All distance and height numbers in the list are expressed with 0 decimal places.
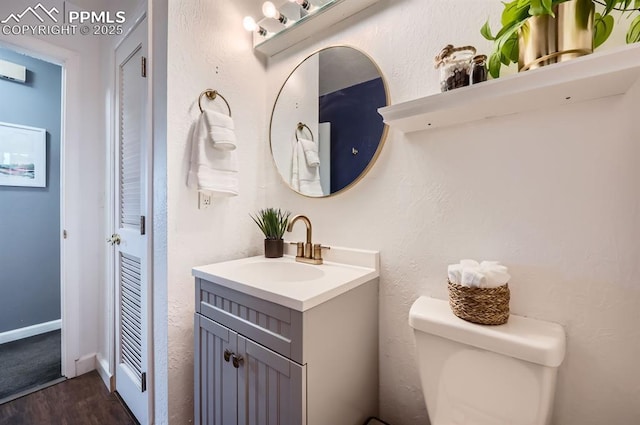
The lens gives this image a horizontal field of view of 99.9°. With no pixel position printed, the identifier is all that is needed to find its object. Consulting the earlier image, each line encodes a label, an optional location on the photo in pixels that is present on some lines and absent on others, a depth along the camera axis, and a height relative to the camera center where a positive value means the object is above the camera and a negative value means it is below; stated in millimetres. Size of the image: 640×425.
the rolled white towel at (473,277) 748 -185
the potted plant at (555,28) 639 +464
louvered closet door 1312 -90
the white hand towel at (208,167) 1187 +194
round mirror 1150 +425
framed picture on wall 2080 +415
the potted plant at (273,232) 1352 -113
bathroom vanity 778 -448
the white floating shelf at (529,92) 590 +315
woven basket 746 -261
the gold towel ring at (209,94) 1261 +551
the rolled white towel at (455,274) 794 -187
